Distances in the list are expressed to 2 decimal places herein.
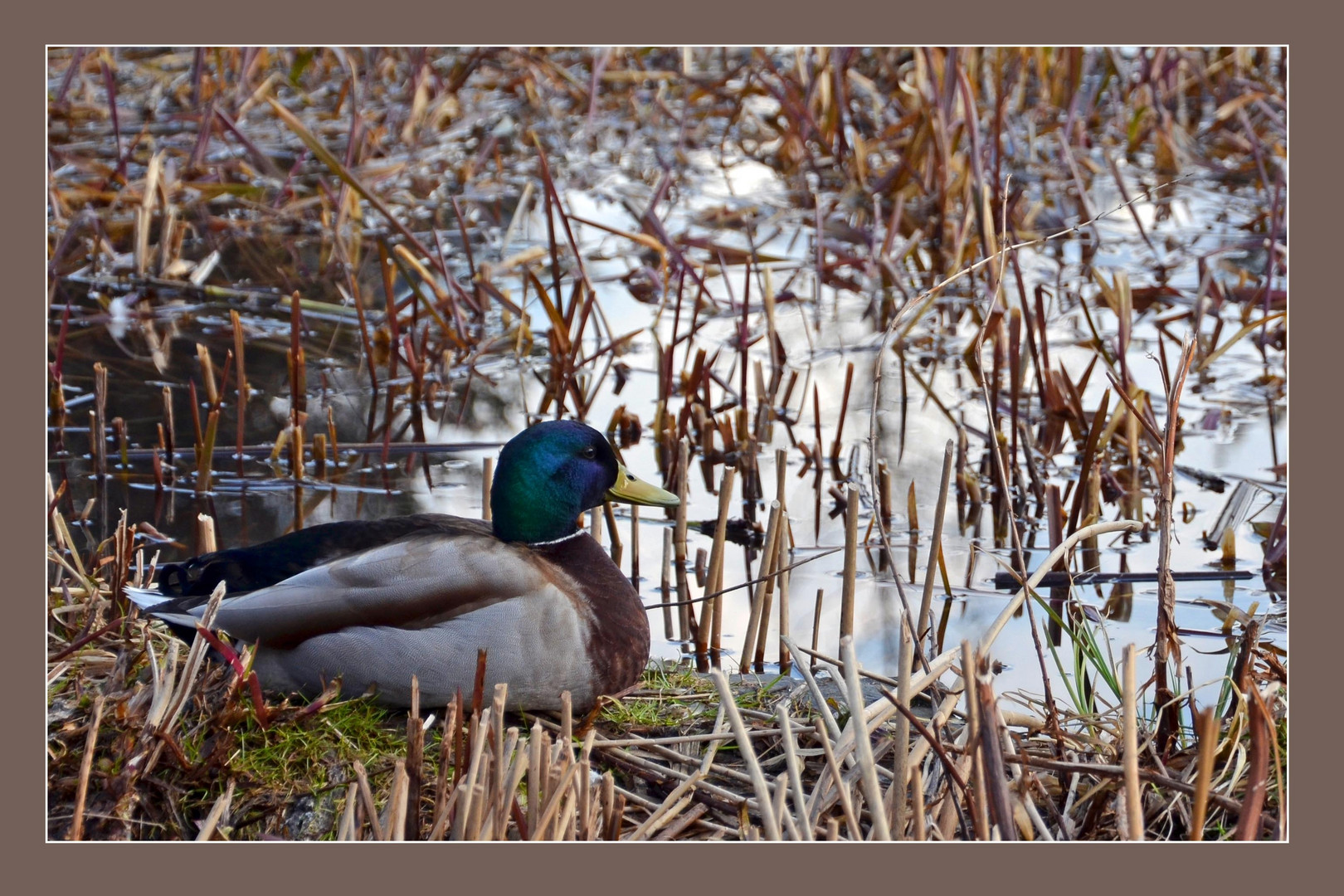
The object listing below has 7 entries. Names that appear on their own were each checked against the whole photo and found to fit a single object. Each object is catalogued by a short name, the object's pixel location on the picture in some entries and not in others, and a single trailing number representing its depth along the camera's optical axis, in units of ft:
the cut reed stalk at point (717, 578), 25.20
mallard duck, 21.43
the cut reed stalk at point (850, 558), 21.03
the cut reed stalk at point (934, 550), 22.46
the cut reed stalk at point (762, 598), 24.61
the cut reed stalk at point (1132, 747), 15.43
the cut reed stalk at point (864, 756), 15.67
